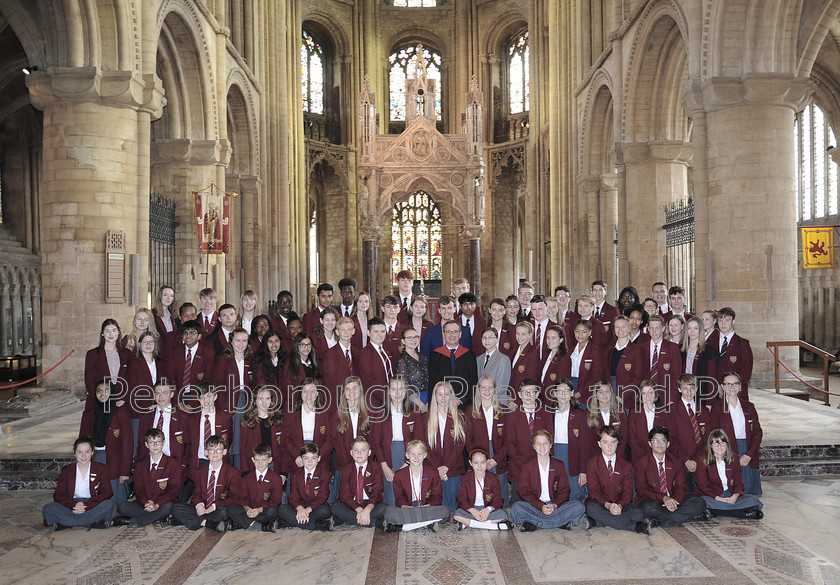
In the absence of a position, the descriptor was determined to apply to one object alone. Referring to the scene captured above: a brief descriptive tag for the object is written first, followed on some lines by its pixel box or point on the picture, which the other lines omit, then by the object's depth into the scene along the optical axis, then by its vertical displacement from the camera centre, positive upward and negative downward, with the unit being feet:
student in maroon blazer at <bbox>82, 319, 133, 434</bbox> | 20.79 -1.86
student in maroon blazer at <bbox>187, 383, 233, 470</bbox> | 18.92 -3.46
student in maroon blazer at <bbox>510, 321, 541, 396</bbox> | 21.35 -2.21
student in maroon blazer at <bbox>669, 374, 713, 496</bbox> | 18.81 -3.79
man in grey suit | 20.51 -2.13
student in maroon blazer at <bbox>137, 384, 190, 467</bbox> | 19.13 -3.62
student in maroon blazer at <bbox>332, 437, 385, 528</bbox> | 17.65 -4.92
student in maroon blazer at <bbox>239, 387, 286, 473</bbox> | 18.93 -3.61
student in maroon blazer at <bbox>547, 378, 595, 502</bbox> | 19.11 -3.98
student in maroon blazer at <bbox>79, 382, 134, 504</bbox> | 19.01 -3.86
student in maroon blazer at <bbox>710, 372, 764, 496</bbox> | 19.01 -3.67
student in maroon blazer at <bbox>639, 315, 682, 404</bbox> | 21.20 -2.09
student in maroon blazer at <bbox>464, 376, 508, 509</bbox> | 19.30 -3.72
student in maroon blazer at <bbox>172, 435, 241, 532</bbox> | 17.56 -4.91
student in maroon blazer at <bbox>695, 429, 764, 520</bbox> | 17.65 -4.88
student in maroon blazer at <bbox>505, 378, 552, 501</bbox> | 18.78 -3.64
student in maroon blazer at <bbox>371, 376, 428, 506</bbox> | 18.84 -3.67
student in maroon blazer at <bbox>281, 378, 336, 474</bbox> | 18.75 -3.58
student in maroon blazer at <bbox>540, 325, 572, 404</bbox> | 20.72 -2.25
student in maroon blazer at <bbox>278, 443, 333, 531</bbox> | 17.56 -4.97
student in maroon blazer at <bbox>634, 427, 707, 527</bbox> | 17.43 -4.87
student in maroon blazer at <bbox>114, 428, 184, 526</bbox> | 17.81 -4.77
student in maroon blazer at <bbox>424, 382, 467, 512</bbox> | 18.62 -3.94
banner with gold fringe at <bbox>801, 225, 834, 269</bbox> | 47.01 +2.39
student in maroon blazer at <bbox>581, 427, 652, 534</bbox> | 17.46 -4.75
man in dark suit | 20.81 -2.27
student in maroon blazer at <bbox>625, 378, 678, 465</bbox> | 18.97 -3.60
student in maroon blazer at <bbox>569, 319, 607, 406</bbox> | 20.90 -2.22
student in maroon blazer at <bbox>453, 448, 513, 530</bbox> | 17.42 -5.02
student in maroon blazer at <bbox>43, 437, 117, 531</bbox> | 17.43 -4.98
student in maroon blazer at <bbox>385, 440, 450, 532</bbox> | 17.43 -5.06
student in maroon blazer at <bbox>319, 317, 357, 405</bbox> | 20.20 -2.08
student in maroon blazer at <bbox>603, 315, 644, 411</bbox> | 21.04 -2.28
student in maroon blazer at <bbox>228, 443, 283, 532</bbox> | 17.47 -4.96
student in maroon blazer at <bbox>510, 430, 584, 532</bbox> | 17.38 -5.09
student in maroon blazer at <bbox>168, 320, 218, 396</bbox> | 21.28 -2.07
